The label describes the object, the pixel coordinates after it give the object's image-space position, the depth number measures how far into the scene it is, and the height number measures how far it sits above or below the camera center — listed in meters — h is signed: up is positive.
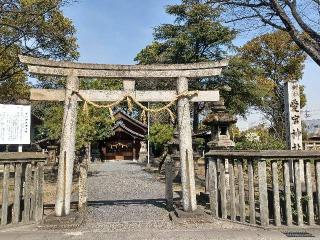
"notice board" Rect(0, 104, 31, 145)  6.12 +0.50
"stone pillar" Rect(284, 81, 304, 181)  6.62 +0.64
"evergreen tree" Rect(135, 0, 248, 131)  22.36 +9.22
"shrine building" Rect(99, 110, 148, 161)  29.74 +0.05
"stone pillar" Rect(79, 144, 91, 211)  6.31 -1.10
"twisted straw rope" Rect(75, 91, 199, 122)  5.81 +0.98
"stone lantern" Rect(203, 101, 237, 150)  8.88 +0.59
